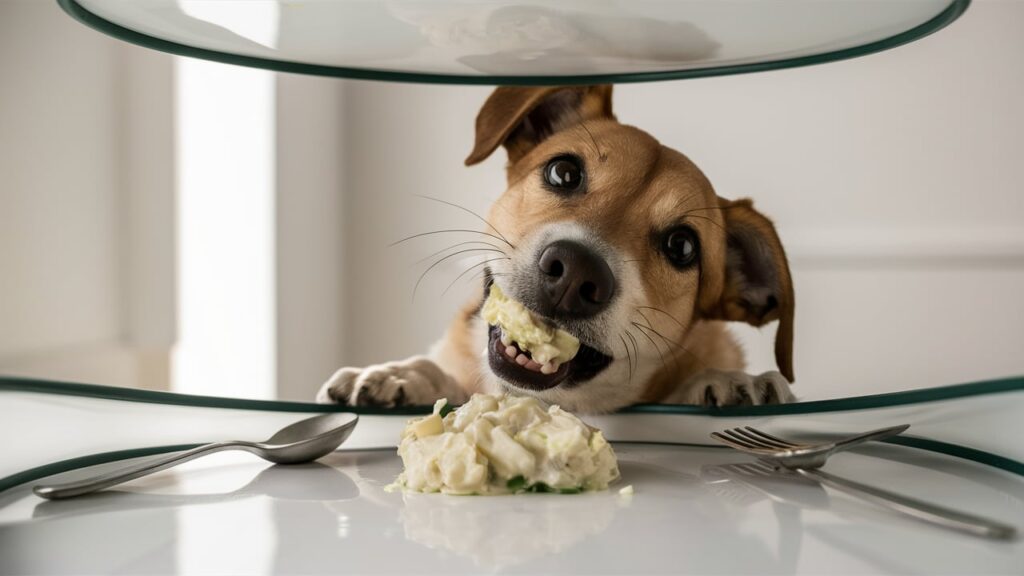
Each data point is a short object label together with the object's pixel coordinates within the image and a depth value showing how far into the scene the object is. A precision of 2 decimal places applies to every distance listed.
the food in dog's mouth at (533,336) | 1.08
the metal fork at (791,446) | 0.87
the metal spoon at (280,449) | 0.82
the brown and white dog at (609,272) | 1.11
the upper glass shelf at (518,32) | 0.93
